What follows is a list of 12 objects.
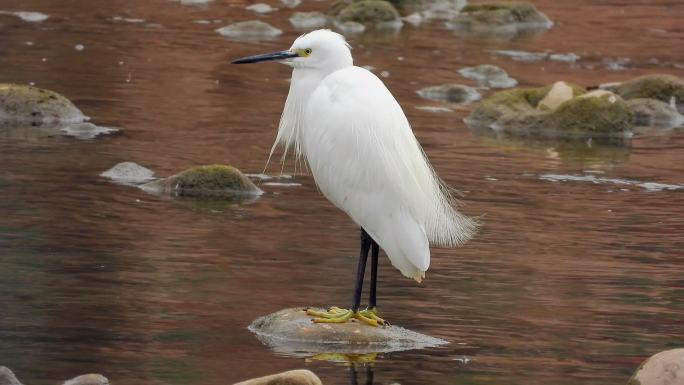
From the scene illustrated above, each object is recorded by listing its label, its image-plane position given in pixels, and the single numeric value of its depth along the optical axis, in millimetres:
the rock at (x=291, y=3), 27125
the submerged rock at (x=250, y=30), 22938
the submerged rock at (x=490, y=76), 19917
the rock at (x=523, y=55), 22594
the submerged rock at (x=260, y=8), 26364
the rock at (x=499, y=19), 25866
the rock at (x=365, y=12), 25391
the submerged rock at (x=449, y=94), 18641
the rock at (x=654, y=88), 18672
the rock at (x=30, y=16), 22766
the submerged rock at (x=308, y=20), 24438
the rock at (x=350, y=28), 24312
